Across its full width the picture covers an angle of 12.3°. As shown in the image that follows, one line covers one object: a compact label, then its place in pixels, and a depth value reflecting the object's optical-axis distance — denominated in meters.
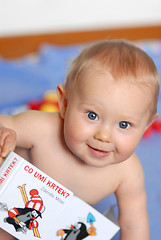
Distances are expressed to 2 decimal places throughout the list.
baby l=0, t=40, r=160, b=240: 0.97
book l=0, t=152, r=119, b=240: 0.96
